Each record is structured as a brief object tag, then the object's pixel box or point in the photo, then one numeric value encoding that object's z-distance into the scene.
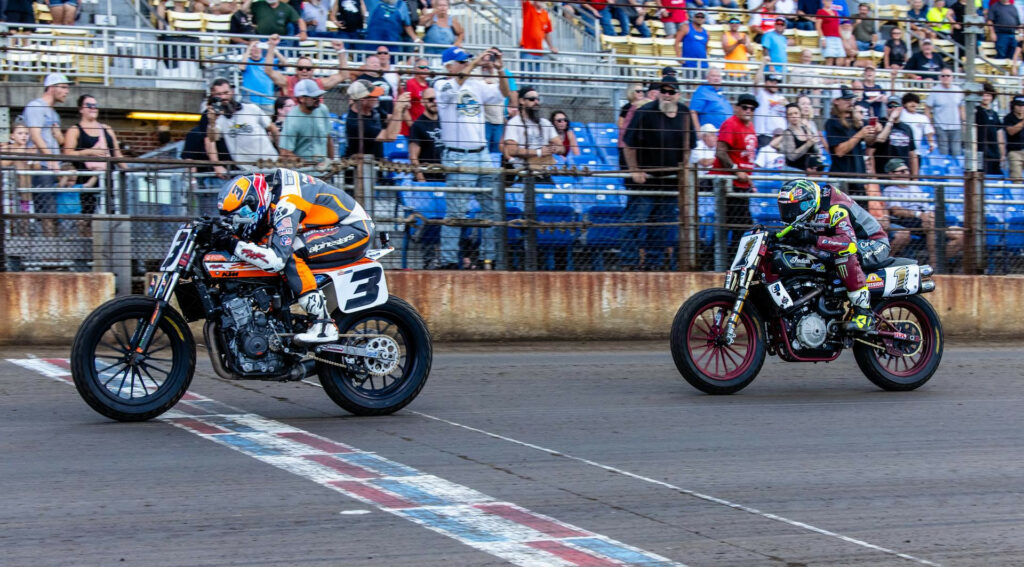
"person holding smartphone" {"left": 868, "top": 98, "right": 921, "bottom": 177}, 14.28
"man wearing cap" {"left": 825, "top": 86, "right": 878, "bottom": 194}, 14.11
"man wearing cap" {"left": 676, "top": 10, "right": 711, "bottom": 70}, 18.48
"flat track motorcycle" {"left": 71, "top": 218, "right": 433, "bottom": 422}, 7.34
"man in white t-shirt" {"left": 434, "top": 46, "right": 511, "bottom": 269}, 12.39
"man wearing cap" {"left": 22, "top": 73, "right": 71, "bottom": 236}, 11.35
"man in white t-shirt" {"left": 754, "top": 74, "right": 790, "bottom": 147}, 13.81
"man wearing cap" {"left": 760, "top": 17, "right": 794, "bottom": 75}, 18.55
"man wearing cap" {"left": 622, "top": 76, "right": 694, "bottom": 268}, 12.93
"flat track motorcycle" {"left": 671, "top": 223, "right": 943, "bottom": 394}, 9.11
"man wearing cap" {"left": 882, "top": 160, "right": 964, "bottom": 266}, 13.74
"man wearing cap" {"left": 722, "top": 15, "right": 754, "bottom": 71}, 18.25
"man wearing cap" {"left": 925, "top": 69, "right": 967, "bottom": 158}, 14.38
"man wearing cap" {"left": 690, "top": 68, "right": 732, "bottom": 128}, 14.24
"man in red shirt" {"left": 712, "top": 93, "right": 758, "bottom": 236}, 13.43
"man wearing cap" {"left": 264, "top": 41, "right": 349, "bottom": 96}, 12.35
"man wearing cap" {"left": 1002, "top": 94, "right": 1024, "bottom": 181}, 14.54
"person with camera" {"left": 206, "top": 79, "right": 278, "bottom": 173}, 11.88
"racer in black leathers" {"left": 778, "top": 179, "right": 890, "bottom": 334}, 9.39
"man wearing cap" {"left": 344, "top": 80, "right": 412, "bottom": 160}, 12.28
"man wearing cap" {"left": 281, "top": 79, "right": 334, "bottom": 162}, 12.17
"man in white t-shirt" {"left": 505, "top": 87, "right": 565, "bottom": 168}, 12.74
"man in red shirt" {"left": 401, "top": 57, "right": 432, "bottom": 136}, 12.39
